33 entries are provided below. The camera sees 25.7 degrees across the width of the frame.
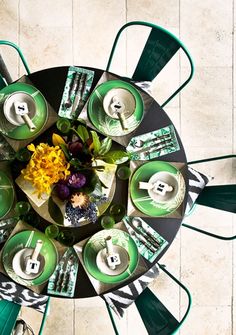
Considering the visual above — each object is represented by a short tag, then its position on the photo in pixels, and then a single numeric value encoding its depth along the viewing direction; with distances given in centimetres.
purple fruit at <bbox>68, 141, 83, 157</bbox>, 200
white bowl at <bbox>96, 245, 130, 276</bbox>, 212
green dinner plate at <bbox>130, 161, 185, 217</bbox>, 216
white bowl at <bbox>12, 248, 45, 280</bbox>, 210
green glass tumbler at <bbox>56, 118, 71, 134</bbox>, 217
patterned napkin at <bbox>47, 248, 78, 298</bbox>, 214
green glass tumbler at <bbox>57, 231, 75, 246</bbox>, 215
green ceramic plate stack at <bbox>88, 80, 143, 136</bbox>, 219
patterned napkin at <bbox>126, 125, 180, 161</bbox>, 221
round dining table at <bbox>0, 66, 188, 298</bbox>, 215
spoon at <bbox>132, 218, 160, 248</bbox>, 218
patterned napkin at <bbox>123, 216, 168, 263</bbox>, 216
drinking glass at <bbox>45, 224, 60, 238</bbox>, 214
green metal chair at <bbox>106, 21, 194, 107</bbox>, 229
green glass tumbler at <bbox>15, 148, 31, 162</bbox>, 215
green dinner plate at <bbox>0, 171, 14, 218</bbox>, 216
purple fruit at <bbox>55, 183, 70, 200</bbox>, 197
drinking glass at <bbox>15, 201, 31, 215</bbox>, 216
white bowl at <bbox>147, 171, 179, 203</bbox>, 215
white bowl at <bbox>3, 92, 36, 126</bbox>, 214
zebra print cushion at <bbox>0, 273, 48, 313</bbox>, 222
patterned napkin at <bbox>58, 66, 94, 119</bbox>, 220
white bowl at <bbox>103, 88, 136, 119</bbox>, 217
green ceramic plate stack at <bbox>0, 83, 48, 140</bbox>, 217
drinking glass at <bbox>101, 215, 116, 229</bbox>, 216
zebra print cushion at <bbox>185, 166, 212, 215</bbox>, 236
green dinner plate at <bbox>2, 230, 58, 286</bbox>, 212
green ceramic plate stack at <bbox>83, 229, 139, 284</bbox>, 213
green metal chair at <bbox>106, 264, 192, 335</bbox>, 217
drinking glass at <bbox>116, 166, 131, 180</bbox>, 219
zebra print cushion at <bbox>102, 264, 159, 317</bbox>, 231
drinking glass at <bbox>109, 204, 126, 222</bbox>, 218
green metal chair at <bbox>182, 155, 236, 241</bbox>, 229
